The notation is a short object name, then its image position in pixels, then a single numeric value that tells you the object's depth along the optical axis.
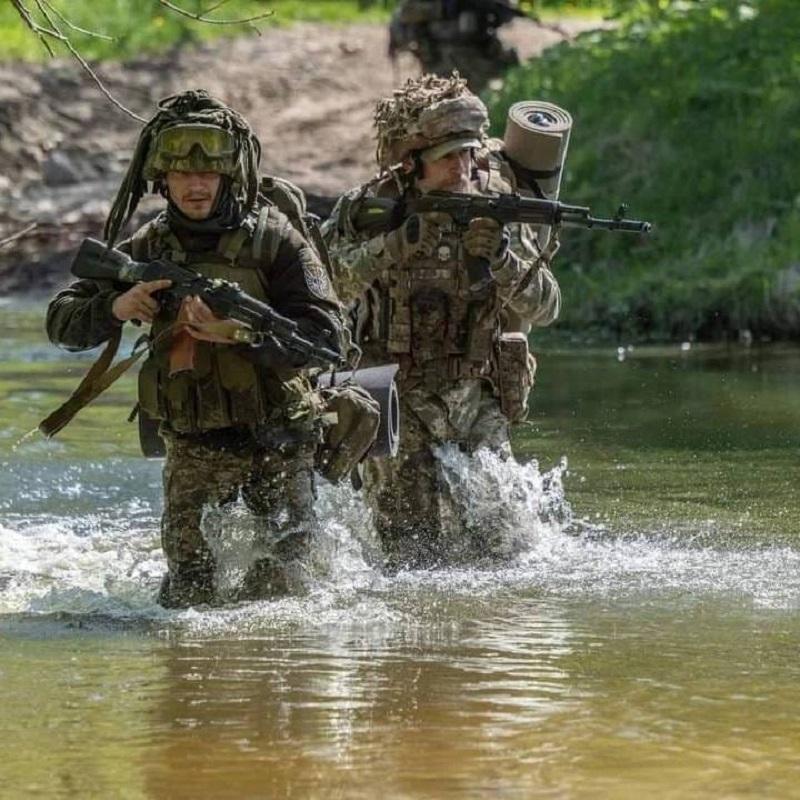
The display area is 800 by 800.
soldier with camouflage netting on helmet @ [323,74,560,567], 18.62
